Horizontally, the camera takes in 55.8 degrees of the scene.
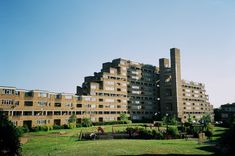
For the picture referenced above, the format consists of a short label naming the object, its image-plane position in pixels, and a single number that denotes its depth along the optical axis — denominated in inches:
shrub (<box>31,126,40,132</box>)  2520.2
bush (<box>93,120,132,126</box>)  3430.1
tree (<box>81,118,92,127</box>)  3112.9
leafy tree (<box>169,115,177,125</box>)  3506.2
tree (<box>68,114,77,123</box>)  3018.2
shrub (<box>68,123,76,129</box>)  2847.4
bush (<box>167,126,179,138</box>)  1890.6
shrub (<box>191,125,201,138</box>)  1977.4
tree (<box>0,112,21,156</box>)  656.9
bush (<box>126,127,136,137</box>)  1914.4
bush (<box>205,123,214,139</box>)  1942.4
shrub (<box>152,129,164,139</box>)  1836.9
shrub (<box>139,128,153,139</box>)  1847.9
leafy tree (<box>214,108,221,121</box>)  5380.9
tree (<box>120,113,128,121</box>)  3836.1
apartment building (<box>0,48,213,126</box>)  2784.9
